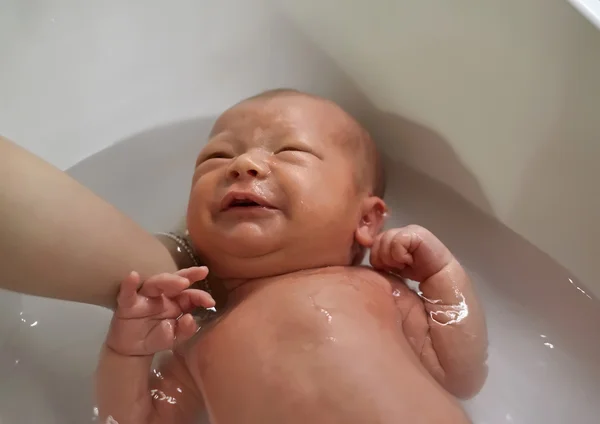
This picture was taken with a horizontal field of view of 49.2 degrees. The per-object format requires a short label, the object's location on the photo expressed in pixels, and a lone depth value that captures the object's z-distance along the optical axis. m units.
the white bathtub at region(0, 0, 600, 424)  0.90
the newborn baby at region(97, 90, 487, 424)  0.74
